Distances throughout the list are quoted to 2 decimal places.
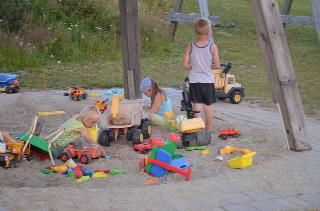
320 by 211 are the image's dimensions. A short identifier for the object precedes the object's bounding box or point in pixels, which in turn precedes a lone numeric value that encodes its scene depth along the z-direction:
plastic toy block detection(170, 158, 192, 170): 4.85
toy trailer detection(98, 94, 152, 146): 6.00
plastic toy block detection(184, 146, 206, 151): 5.71
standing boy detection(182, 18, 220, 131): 6.29
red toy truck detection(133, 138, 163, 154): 5.66
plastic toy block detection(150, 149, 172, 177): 4.83
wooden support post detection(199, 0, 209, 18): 11.33
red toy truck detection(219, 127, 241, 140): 6.10
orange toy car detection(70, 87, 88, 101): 7.87
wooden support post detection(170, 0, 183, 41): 14.11
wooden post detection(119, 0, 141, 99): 6.95
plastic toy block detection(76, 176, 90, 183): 4.70
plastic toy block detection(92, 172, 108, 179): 4.81
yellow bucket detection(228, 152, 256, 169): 5.05
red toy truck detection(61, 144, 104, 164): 5.24
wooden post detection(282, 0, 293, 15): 14.08
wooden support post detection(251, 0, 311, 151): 5.48
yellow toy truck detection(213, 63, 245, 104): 8.13
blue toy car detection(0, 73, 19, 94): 8.43
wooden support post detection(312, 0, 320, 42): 9.91
